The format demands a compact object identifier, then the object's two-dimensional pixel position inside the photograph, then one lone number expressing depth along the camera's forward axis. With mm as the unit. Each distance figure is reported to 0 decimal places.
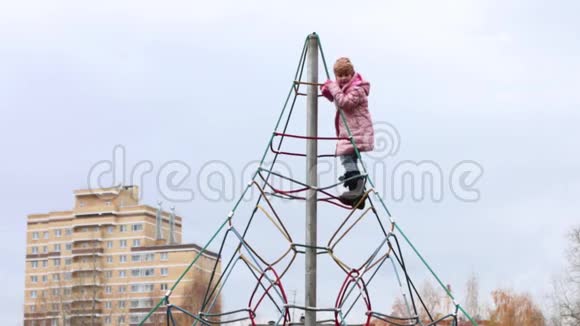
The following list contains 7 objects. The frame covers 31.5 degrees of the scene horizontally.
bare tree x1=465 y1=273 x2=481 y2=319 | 59125
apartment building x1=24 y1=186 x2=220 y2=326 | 81250
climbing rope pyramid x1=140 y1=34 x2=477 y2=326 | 8465
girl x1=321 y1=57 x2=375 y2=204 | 9062
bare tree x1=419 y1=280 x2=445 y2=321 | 53816
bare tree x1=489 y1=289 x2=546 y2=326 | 56812
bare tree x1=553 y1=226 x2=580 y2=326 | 41925
